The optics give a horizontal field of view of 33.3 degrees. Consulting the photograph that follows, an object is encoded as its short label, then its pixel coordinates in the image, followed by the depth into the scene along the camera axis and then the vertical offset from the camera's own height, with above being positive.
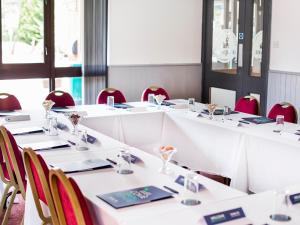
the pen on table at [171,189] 2.74 -0.78
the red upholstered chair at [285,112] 5.27 -0.66
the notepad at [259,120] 4.83 -0.69
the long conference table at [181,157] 2.44 -0.78
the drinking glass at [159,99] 5.68 -0.57
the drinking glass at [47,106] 4.88 -0.57
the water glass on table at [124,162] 3.15 -0.72
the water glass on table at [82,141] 3.74 -0.73
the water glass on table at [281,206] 2.30 -0.73
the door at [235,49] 7.36 -0.01
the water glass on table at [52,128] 4.23 -0.69
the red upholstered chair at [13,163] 3.57 -0.84
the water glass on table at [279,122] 4.57 -0.67
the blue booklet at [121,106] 5.70 -0.67
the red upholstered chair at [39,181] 2.83 -0.79
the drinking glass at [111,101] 5.81 -0.62
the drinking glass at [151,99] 6.06 -0.62
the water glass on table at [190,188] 2.59 -0.75
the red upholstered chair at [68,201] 2.36 -0.75
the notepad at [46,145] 3.72 -0.74
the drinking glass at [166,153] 3.01 -0.63
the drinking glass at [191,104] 5.71 -0.64
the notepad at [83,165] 3.14 -0.75
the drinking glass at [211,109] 4.99 -0.60
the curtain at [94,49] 7.41 -0.03
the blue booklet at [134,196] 2.51 -0.77
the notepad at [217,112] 5.27 -0.67
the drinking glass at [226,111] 5.23 -0.65
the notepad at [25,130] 4.26 -0.72
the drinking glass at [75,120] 4.16 -0.60
